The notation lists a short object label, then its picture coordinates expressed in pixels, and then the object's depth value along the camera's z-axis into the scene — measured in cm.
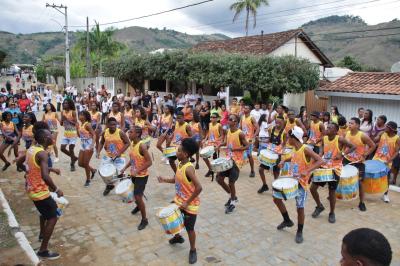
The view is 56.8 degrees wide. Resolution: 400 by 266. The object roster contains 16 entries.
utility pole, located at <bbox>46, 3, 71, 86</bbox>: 3158
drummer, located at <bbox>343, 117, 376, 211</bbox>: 723
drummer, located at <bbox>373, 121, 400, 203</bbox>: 750
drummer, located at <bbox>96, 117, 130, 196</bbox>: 750
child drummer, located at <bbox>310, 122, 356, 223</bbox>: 646
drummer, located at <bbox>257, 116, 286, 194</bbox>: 799
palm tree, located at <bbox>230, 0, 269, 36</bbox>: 3956
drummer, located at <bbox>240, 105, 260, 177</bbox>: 960
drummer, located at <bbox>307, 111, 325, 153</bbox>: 916
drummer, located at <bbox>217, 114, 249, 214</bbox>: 708
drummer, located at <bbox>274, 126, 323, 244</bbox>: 572
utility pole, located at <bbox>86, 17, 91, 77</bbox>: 3264
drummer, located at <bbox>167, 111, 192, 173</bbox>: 882
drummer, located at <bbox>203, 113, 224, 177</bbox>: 918
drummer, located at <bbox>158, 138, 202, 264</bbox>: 497
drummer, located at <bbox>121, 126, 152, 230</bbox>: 617
